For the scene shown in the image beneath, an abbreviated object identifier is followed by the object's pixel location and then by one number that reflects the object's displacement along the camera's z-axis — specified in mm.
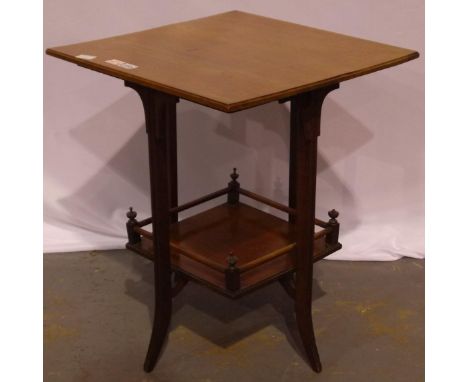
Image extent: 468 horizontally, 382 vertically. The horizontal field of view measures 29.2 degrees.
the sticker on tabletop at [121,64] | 2705
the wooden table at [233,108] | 2609
